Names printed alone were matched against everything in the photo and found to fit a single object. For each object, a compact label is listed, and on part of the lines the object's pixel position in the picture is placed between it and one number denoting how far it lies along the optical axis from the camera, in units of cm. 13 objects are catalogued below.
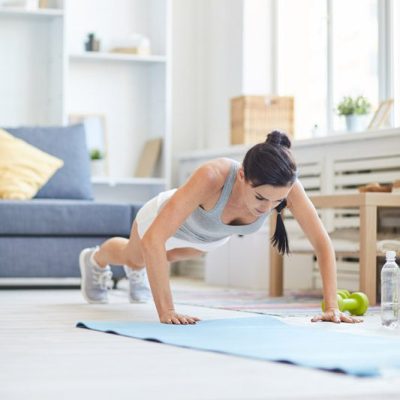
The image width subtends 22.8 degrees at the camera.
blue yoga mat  232
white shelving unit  682
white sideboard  509
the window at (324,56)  577
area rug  407
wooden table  435
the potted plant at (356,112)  549
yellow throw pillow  582
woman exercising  305
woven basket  626
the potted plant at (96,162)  684
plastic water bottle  327
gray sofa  541
